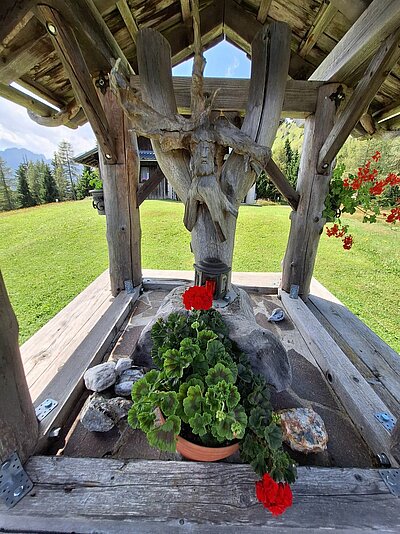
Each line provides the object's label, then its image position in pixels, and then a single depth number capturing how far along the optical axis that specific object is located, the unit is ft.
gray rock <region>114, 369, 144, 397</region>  5.42
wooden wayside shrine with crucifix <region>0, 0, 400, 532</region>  3.54
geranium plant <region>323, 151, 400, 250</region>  8.32
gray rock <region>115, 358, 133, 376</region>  5.91
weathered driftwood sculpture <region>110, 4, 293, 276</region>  5.86
